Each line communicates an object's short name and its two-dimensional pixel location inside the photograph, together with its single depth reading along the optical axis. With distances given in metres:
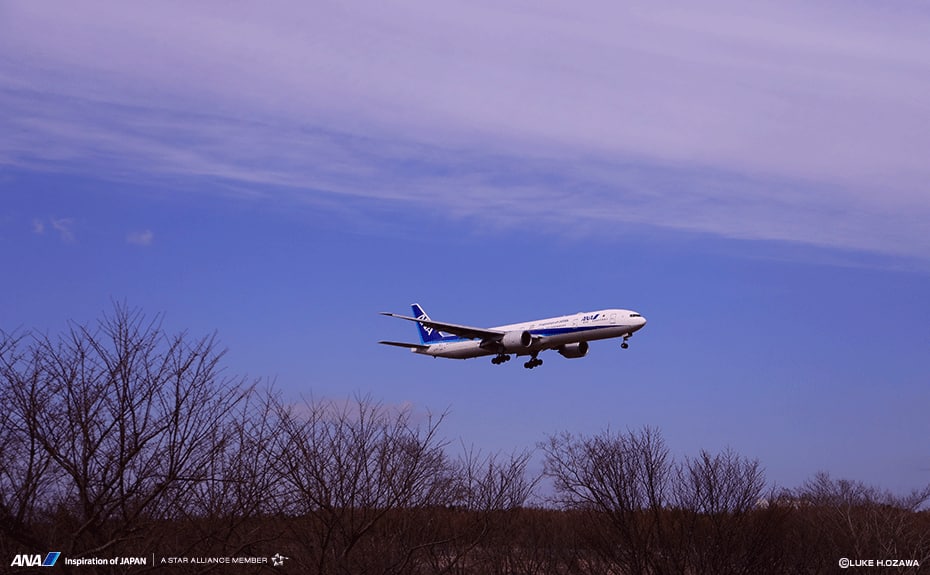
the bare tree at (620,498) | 39.66
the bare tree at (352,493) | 23.27
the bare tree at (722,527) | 41.59
